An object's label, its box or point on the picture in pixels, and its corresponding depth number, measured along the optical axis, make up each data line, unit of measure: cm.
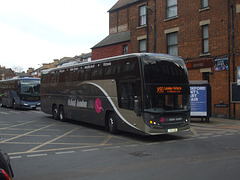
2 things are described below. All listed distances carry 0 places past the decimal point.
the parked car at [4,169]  357
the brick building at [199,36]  2050
